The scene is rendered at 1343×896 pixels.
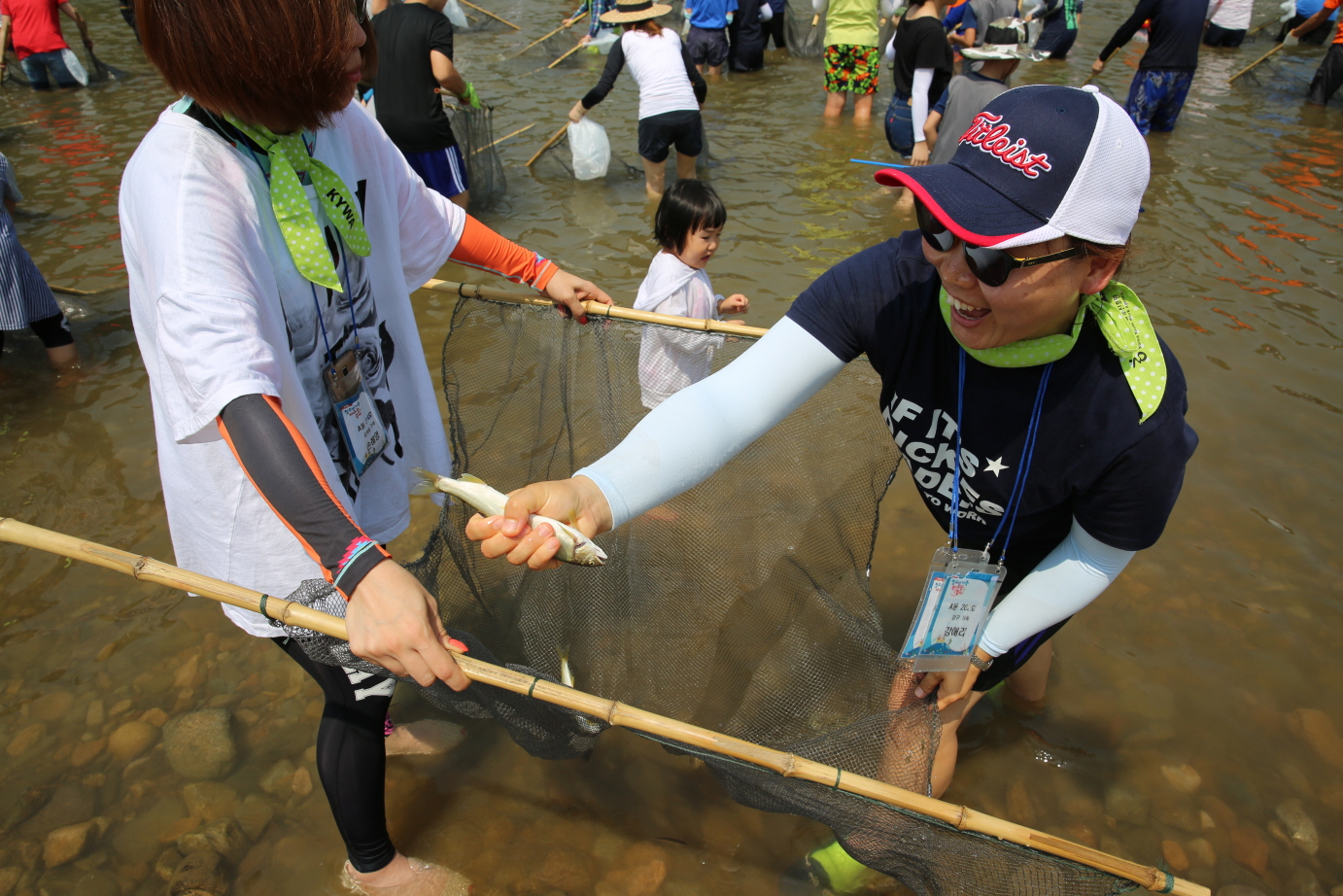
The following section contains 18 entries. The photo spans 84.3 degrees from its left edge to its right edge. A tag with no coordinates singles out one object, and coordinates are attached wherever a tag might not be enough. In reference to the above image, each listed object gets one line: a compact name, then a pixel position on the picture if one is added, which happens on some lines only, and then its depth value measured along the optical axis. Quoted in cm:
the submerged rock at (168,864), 246
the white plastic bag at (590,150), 753
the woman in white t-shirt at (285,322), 139
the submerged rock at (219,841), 252
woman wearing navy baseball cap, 133
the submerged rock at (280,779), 271
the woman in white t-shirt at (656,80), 675
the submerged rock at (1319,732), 285
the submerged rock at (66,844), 248
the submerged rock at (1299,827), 259
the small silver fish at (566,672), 241
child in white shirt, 354
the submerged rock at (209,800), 264
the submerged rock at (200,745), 275
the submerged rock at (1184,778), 277
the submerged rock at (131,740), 280
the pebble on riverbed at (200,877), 241
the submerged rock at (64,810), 256
